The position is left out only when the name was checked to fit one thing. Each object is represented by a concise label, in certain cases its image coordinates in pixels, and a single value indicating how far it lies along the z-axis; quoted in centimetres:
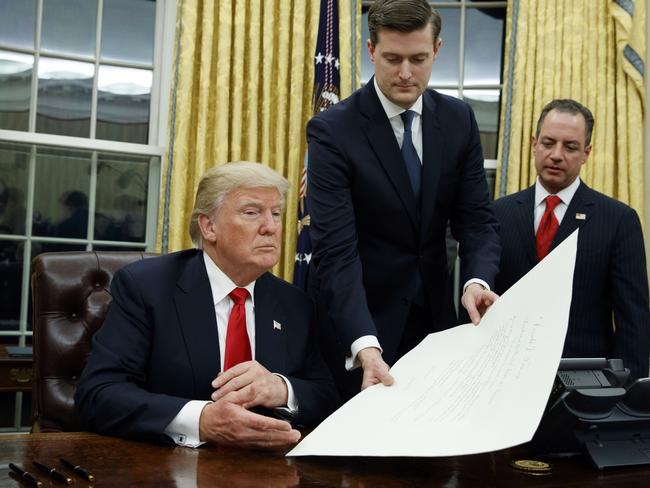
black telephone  125
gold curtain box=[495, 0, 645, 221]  455
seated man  153
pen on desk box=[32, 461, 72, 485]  111
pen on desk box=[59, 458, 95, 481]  113
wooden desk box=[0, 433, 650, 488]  116
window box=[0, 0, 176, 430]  434
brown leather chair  212
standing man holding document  198
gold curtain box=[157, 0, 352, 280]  429
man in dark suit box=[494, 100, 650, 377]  272
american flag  434
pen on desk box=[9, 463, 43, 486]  110
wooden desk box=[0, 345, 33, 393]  339
